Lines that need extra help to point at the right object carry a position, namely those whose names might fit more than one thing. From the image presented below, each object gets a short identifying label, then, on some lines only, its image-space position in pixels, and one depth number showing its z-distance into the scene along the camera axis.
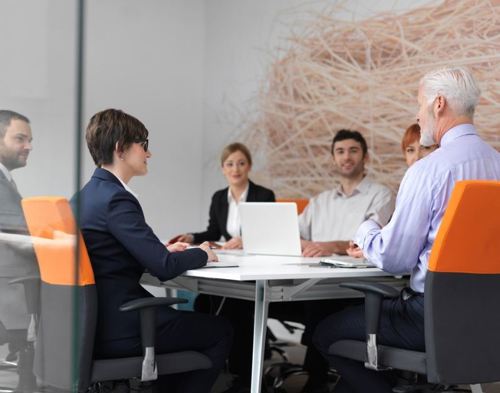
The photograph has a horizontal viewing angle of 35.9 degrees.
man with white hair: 2.78
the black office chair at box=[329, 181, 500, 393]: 2.53
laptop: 3.74
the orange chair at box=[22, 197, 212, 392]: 1.20
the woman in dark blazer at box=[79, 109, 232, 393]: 2.77
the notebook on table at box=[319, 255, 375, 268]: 3.23
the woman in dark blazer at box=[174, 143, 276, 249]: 5.11
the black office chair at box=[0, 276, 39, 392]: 1.30
